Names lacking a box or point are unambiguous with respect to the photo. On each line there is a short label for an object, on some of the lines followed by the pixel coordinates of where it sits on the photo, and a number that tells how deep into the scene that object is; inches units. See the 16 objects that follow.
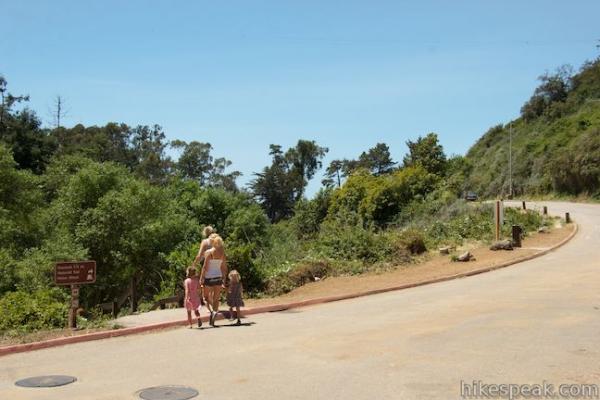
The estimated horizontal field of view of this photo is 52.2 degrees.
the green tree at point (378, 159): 5054.1
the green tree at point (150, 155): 3506.4
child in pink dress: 440.1
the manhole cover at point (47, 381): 284.0
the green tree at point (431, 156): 2655.0
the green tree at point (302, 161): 4594.0
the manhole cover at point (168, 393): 252.6
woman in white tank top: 446.0
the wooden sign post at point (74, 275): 409.1
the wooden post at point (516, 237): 918.4
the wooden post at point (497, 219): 927.7
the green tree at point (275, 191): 4549.7
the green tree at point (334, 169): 4955.7
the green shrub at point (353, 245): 799.7
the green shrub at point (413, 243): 844.6
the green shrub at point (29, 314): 429.4
